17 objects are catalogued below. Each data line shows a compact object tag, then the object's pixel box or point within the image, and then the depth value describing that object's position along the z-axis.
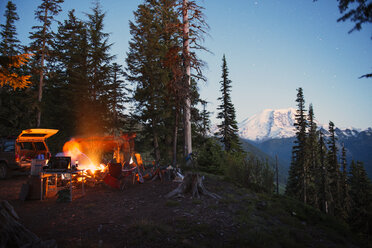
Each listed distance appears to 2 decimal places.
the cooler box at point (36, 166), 7.10
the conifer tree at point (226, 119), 30.30
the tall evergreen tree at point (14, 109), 16.96
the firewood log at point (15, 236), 2.95
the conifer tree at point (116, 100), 21.06
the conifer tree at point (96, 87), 20.41
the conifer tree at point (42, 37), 17.42
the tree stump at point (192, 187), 6.99
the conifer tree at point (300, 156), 34.12
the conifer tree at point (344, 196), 36.57
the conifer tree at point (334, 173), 36.85
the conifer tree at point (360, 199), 34.28
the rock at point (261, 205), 6.27
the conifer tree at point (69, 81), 19.88
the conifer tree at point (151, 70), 18.36
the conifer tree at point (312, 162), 35.19
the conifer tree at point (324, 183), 33.00
